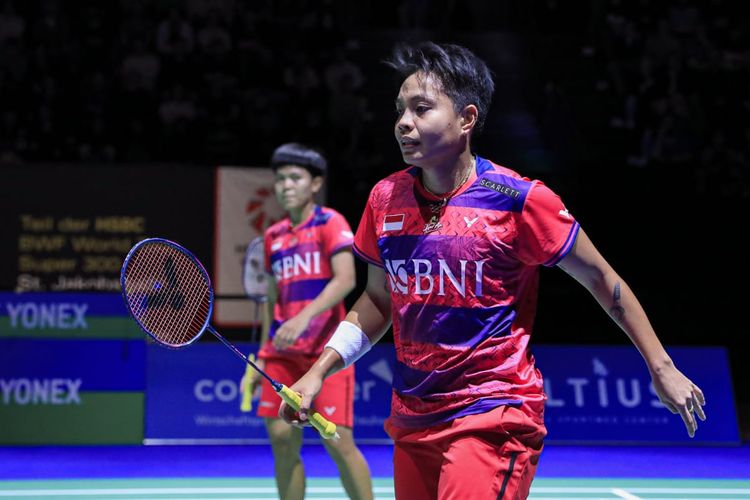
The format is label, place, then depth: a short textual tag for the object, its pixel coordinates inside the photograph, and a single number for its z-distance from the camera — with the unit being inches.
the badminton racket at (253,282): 200.5
